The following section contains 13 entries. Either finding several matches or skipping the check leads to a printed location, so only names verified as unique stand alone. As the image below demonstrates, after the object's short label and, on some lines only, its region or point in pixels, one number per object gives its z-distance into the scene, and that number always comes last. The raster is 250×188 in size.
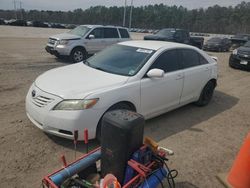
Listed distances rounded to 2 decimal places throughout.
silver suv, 10.36
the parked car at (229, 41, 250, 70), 11.18
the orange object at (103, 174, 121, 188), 2.14
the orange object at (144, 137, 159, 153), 2.66
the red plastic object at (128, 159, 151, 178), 2.29
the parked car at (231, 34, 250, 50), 25.59
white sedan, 3.41
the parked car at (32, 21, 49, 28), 46.55
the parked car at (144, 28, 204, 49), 15.78
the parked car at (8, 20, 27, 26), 43.66
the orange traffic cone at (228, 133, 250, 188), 2.94
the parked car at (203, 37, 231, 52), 21.44
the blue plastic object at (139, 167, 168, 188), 2.39
